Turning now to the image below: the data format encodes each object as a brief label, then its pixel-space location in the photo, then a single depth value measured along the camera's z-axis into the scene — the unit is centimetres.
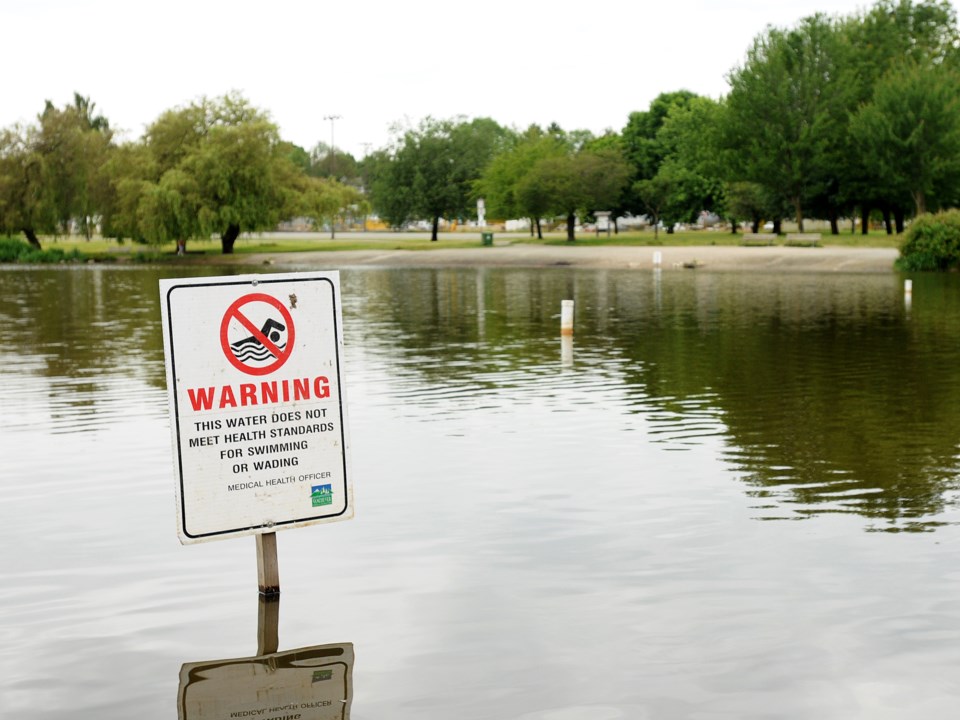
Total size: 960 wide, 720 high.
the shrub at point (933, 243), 5594
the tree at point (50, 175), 8838
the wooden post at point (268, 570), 736
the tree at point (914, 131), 7875
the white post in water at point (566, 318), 2470
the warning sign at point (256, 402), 675
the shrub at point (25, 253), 8622
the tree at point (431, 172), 10456
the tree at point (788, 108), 8494
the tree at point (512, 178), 9562
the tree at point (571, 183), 9281
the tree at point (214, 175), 8056
